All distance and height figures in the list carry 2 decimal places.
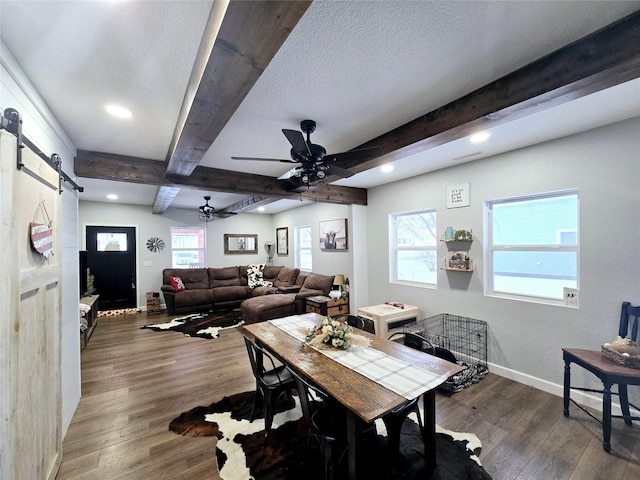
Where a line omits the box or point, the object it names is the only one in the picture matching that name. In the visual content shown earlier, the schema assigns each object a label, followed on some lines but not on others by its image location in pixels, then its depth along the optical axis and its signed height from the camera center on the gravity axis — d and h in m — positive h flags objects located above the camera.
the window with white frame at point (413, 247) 4.02 -0.15
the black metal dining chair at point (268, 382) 2.12 -1.15
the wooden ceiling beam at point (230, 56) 0.98 +0.81
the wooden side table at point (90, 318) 4.09 -1.36
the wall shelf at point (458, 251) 3.42 -0.18
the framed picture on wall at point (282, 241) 7.89 -0.04
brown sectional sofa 5.64 -1.14
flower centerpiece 2.13 -0.78
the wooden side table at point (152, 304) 6.24 -1.44
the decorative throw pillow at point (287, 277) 6.79 -0.95
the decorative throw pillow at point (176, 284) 6.29 -0.99
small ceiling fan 5.83 +0.69
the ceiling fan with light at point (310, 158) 2.14 +0.70
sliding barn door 1.20 -0.44
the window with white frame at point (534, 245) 2.72 -0.09
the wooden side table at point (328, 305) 4.90 -1.22
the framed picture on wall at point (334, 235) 5.62 +0.09
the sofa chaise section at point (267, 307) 5.04 -1.29
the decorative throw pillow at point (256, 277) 7.21 -1.02
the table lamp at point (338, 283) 5.30 -0.88
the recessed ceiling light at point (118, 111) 2.01 +1.00
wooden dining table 1.42 -0.86
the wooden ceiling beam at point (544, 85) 1.32 +0.87
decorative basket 2.04 -0.96
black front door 6.33 -0.51
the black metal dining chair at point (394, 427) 1.75 -1.24
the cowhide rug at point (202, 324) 4.90 -1.65
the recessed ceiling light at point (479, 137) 2.59 +0.98
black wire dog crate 3.09 -1.30
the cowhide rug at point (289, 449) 1.82 -1.57
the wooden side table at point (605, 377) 1.99 -1.07
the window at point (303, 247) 7.07 -0.20
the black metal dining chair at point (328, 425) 1.54 -1.15
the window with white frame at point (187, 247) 7.31 -0.16
